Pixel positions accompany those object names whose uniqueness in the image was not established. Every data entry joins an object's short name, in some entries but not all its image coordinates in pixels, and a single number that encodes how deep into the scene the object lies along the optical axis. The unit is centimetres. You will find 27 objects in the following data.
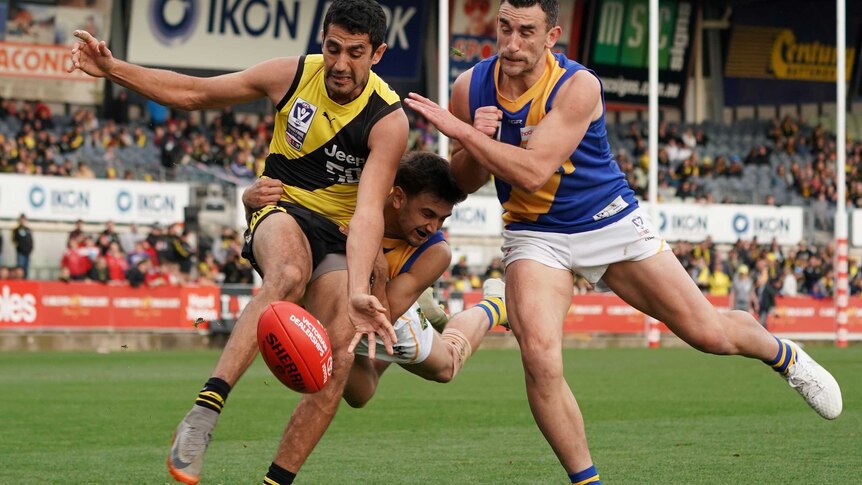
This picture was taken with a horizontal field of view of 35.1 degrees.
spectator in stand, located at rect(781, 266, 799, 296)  3117
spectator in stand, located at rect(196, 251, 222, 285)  2491
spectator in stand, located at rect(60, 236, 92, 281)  2303
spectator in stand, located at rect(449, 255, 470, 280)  2748
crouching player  751
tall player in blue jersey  647
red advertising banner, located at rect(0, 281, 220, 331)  2250
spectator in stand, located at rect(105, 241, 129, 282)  2331
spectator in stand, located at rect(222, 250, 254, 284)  2503
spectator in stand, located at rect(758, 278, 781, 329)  2867
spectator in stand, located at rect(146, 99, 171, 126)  3198
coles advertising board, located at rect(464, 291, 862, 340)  2772
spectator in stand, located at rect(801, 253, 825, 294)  3203
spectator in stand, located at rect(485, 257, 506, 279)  2747
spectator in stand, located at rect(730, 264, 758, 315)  2847
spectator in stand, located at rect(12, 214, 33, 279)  2308
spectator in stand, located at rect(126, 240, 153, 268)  2352
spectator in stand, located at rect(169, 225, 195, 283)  2428
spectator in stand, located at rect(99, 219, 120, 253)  2367
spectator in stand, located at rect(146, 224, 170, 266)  2412
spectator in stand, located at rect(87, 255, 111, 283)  2303
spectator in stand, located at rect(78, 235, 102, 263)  2320
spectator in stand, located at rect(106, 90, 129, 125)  3244
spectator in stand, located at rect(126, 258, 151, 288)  2323
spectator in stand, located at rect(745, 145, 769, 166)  3928
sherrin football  610
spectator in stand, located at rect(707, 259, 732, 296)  2923
